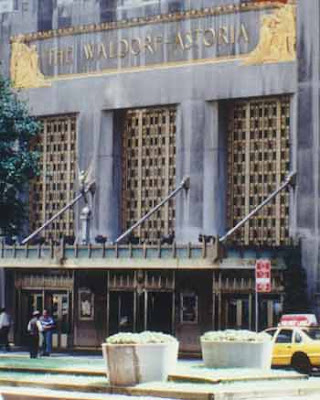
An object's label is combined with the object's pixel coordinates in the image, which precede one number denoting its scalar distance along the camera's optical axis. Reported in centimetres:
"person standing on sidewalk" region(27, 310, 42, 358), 5206
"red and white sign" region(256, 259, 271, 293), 4978
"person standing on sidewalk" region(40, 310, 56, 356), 5656
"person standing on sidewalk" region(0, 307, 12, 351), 5934
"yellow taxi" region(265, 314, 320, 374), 4519
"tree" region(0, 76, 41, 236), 5753
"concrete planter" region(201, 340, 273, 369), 3662
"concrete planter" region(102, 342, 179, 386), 3500
